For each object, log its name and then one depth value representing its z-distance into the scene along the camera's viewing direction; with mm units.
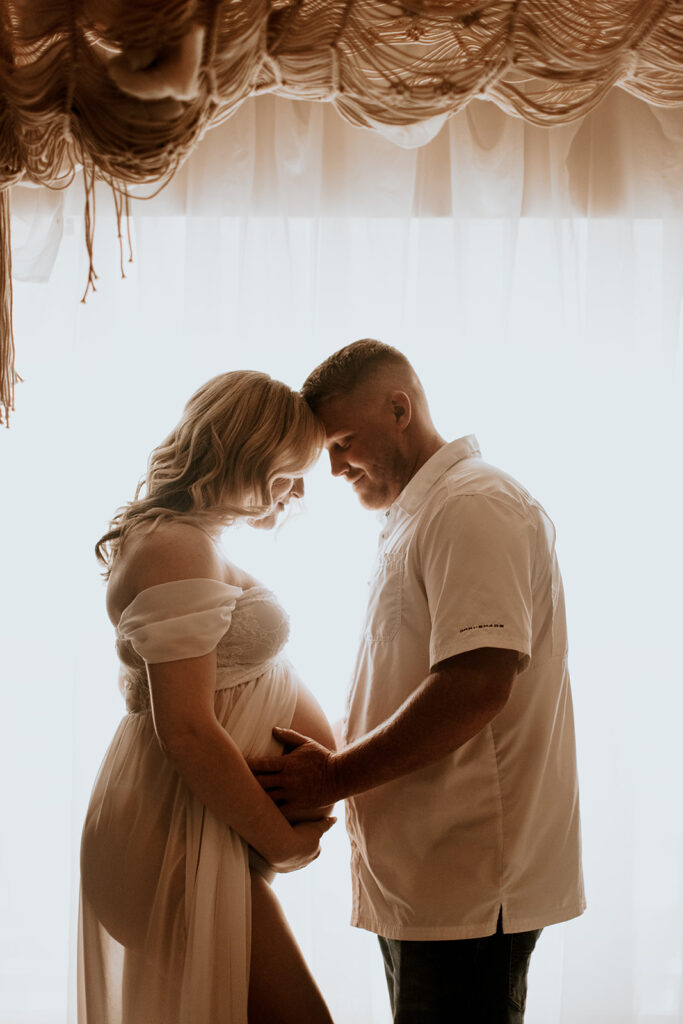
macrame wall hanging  1219
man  1331
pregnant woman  1316
